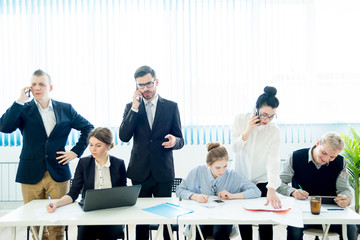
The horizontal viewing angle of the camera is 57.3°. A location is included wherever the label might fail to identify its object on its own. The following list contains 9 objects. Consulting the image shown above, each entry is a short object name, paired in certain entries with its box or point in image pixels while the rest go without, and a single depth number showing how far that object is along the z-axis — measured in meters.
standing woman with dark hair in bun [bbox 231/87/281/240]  2.47
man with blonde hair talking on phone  2.67
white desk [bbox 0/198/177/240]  2.03
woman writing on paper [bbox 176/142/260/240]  2.46
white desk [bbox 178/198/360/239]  2.00
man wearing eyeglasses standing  2.51
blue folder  2.13
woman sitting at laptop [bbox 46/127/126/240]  2.48
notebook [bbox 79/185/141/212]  2.12
